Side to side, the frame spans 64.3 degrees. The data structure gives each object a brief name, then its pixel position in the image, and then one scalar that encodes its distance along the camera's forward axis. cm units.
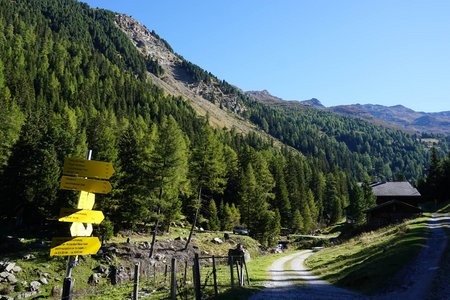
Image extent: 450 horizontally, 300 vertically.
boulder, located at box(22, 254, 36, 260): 3718
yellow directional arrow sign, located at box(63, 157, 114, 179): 925
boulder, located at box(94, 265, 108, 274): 3856
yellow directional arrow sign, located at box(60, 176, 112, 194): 911
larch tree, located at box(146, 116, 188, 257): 4350
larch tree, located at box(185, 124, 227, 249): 4853
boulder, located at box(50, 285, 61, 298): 3200
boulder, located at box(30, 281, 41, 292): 3294
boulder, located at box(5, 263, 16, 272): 3414
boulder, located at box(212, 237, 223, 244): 5632
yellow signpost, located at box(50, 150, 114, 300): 870
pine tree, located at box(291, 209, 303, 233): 8750
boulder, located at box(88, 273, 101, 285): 3647
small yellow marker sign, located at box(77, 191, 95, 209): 913
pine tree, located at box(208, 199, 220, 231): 7119
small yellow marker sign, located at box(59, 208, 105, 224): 866
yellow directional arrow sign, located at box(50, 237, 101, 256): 852
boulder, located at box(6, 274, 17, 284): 3301
